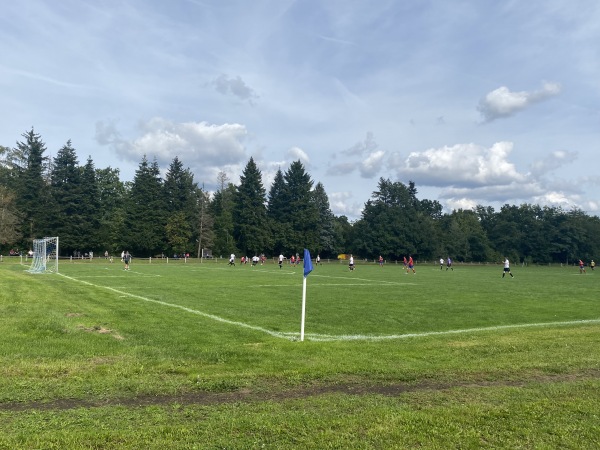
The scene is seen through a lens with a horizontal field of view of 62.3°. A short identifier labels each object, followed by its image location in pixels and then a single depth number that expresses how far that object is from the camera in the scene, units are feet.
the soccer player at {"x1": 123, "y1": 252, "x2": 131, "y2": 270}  139.33
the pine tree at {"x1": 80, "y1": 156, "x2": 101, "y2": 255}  251.60
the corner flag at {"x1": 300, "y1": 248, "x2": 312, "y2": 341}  33.76
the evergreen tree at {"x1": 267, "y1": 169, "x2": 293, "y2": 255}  298.56
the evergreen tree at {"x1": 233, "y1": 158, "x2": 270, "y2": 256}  287.07
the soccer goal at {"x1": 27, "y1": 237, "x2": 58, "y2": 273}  116.89
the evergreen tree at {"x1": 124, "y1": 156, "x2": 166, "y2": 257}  263.90
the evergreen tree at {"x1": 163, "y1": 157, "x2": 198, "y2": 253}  286.05
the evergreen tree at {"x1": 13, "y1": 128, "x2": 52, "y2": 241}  245.45
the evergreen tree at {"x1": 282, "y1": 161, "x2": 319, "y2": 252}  303.27
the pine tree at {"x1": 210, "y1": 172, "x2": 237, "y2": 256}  305.73
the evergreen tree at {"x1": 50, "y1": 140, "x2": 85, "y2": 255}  245.24
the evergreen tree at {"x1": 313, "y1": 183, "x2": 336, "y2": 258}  326.65
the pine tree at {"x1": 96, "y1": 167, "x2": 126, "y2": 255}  269.95
